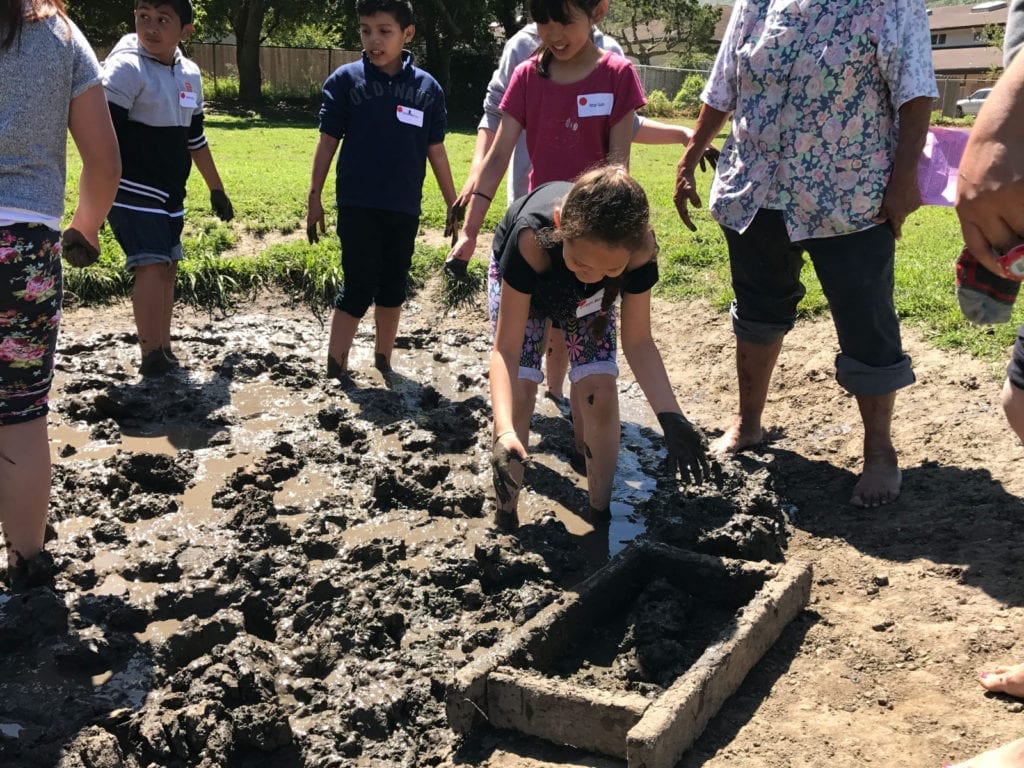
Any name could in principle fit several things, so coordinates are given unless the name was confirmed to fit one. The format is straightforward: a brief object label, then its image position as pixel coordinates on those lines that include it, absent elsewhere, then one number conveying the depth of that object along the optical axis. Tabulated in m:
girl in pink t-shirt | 4.43
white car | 36.28
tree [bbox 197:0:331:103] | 27.94
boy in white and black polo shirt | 5.40
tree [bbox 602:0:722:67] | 56.31
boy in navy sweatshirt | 5.53
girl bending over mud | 3.37
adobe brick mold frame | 2.64
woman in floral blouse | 3.79
